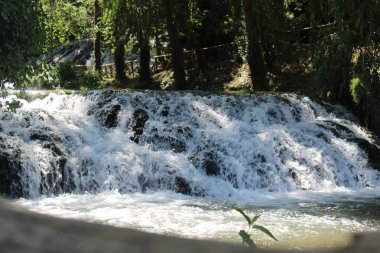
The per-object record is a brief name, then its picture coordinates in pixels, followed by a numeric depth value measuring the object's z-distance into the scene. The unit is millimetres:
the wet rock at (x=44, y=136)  12312
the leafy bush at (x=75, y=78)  27156
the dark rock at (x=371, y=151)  13688
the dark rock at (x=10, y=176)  10704
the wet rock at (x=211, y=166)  12312
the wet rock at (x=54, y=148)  11988
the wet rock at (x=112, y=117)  14302
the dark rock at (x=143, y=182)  11867
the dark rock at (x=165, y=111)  14906
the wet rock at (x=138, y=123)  13672
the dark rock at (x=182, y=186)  11539
